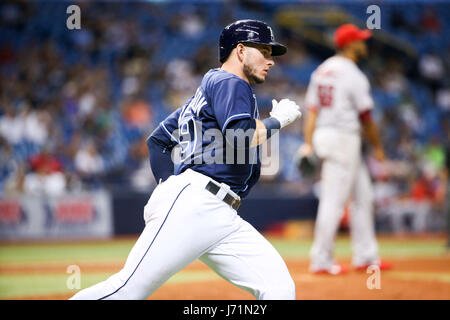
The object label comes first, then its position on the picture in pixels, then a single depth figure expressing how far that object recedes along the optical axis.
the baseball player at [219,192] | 6.61
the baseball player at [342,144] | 13.63
